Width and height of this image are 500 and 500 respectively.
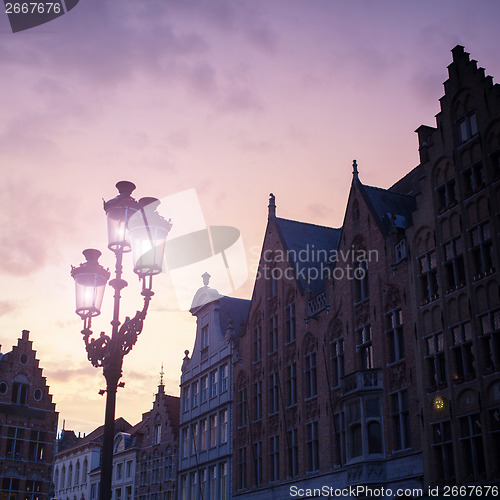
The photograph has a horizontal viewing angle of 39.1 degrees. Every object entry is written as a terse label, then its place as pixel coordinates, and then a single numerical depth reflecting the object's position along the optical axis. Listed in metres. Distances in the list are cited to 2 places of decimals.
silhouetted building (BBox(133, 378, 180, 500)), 52.62
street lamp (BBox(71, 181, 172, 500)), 13.92
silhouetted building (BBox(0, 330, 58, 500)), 53.59
